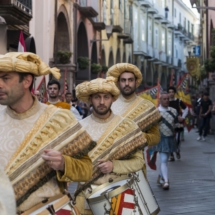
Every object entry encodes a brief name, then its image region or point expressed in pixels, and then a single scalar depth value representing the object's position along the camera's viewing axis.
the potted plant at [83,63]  30.39
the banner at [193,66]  50.91
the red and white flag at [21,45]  11.39
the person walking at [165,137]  12.09
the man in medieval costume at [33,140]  4.33
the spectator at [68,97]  16.50
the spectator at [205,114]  25.45
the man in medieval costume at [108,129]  6.23
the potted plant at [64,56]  25.28
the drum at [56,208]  4.34
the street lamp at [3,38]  15.74
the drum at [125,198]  5.50
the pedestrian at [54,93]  11.38
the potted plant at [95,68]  33.26
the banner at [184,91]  23.27
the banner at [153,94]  17.33
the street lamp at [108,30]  36.31
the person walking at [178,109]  17.00
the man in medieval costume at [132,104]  8.23
